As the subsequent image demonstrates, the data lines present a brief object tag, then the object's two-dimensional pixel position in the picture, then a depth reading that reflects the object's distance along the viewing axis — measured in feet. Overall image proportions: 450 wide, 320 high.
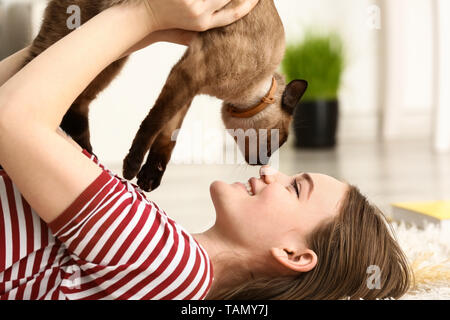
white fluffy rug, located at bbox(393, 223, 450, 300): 5.09
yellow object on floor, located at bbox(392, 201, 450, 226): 6.20
